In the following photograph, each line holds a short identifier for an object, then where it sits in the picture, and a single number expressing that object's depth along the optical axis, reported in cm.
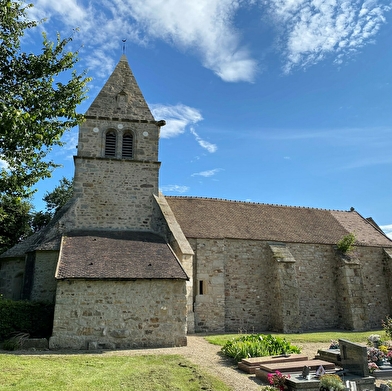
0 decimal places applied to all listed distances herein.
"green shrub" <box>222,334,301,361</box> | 1033
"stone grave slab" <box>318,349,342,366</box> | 926
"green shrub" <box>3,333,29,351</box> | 1097
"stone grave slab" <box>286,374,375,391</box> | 706
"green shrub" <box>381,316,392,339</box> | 1205
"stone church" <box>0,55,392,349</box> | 1239
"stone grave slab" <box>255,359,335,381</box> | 841
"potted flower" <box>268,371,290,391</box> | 738
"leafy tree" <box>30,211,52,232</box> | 2571
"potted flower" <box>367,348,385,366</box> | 926
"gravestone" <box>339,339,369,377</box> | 818
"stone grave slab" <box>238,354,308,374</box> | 918
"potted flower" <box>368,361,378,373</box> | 866
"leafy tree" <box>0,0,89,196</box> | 868
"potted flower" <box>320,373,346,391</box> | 689
